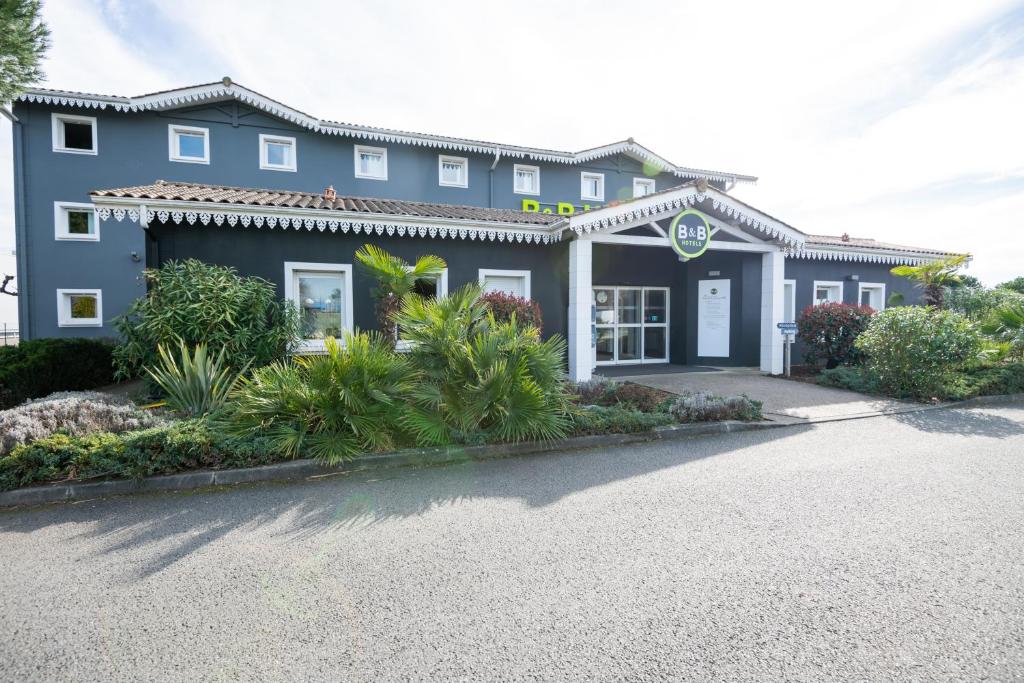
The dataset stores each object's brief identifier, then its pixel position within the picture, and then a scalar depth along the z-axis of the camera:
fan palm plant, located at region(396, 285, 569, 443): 5.64
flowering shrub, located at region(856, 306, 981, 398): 8.84
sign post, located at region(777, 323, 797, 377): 11.01
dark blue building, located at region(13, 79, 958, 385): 9.35
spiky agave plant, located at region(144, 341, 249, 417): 6.15
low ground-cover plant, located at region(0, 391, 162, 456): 4.62
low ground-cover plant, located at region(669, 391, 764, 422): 6.91
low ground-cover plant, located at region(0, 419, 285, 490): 4.36
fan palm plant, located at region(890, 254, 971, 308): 12.78
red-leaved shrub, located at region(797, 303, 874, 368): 11.73
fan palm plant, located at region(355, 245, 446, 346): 8.43
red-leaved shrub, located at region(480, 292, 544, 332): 8.89
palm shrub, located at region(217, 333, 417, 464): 5.21
